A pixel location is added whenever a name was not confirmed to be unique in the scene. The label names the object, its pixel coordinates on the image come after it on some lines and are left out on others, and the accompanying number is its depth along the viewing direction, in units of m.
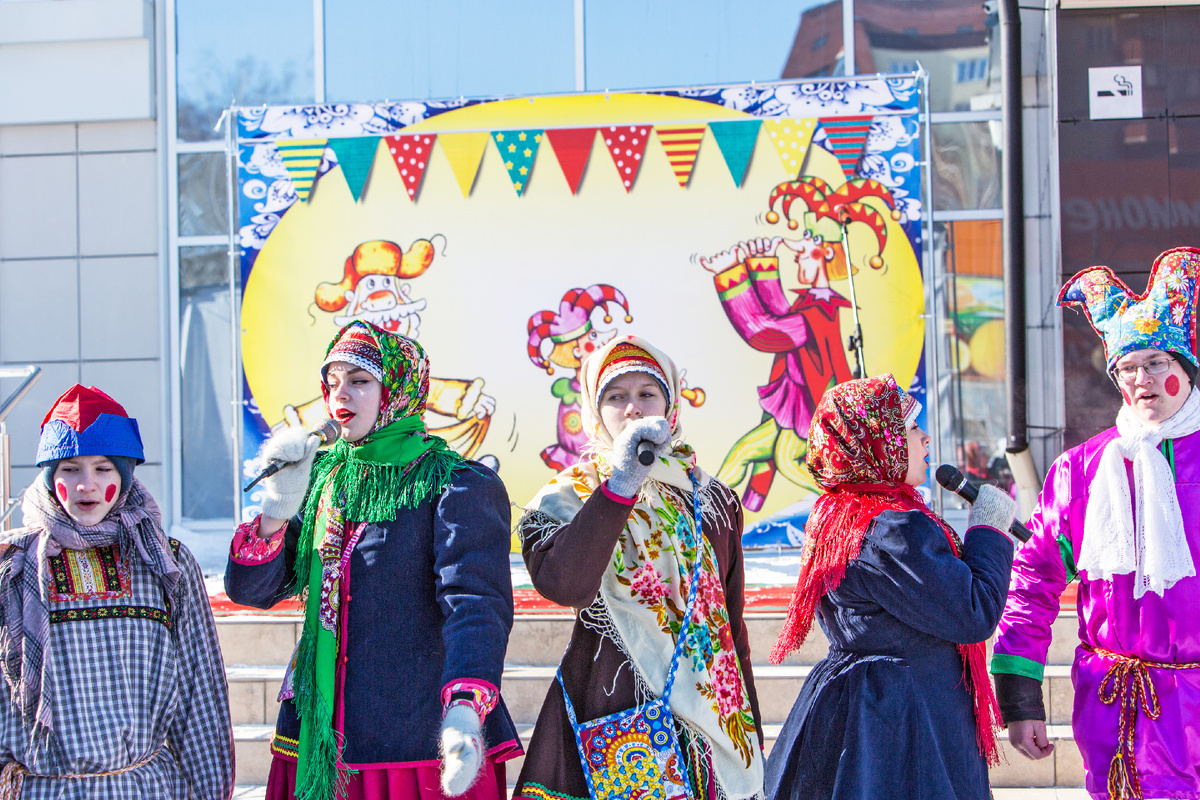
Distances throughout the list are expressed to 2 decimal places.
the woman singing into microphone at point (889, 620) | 4.16
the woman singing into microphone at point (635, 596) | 4.00
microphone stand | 10.70
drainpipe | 10.51
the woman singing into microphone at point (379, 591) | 3.95
